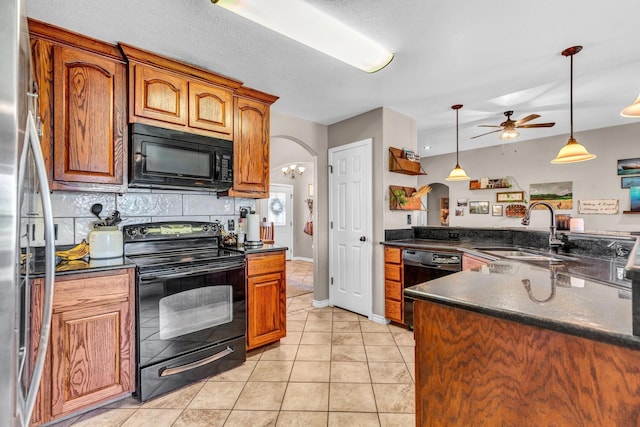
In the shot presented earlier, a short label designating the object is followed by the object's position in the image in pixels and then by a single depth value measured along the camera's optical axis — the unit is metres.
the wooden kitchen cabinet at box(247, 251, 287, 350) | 2.41
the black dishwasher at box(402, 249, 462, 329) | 2.71
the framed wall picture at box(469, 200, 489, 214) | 5.71
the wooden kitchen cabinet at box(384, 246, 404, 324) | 3.05
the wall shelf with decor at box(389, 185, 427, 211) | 3.28
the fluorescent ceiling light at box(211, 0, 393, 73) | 1.59
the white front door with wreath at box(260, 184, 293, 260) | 7.09
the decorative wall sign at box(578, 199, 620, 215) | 4.29
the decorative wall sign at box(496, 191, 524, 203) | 5.26
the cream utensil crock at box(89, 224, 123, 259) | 1.94
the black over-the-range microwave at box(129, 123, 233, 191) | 2.06
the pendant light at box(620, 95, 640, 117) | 1.65
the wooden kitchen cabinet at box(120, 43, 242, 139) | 2.07
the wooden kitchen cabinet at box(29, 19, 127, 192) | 1.79
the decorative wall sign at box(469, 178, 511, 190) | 5.44
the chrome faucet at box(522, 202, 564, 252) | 2.11
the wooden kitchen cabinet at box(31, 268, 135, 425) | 1.57
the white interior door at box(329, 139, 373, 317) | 3.36
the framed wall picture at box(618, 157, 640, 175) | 4.11
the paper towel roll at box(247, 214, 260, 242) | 2.73
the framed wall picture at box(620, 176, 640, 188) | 4.10
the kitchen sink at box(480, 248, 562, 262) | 1.91
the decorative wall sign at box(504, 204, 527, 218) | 5.22
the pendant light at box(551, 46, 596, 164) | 2.48
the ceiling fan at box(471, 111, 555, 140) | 3.40
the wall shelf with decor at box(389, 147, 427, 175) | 3.25
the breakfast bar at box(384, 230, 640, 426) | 0.70
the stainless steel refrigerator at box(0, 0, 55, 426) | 0.68
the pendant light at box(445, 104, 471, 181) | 3.94
